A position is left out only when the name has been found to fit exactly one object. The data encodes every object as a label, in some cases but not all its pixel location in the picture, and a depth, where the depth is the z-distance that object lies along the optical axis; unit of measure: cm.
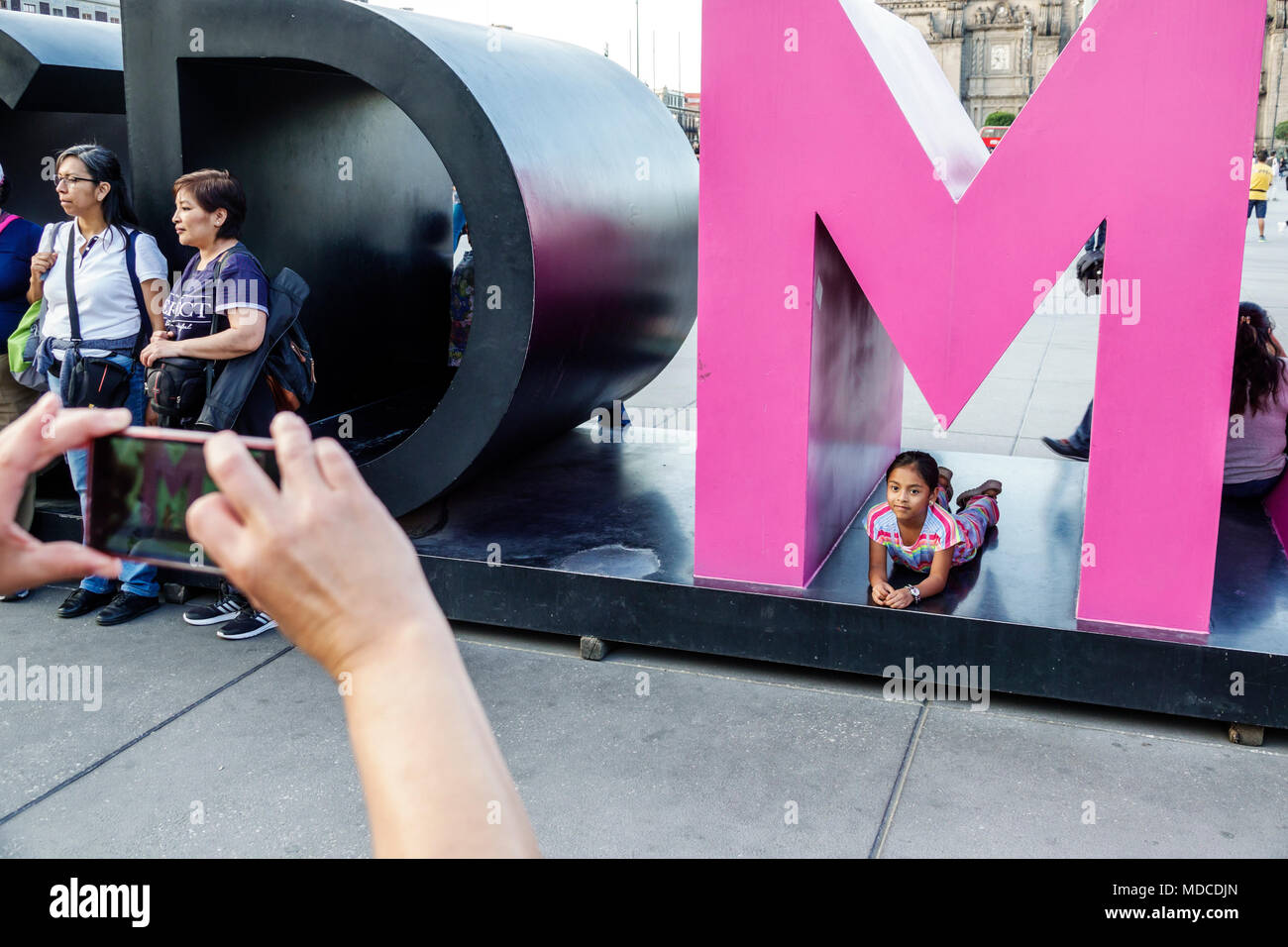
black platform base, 386
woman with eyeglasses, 485
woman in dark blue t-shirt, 450
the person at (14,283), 535
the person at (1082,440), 642
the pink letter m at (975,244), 375
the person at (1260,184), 1948
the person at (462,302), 688
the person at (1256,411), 533
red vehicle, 4154
